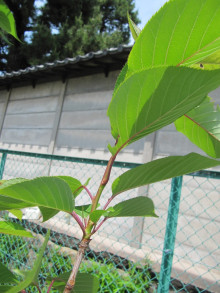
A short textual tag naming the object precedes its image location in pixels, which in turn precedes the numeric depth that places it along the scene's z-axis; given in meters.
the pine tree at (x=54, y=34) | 9.51
